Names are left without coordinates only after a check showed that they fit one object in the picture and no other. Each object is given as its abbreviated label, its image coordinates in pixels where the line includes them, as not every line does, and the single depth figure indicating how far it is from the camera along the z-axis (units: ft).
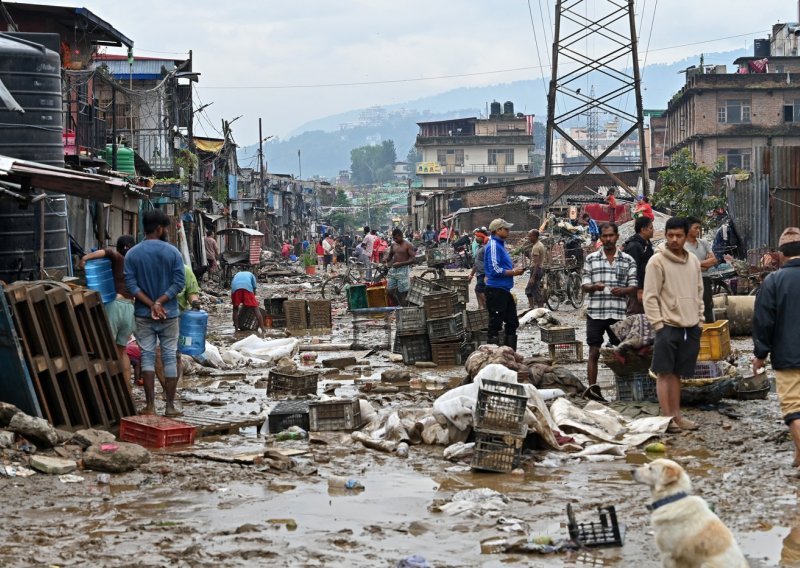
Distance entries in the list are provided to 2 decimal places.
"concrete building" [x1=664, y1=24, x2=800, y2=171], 203.62
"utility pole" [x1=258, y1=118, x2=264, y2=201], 213.36
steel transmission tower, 106.01
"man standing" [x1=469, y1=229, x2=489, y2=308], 61.11
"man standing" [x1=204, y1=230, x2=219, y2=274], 118.01
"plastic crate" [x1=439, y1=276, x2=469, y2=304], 60.59
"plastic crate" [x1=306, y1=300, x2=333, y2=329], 70.64
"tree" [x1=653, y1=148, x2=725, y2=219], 118.42
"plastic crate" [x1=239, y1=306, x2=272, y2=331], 67.72
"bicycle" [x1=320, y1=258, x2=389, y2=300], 95.35
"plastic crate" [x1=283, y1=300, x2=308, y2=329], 70.90
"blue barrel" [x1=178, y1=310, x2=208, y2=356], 45.44
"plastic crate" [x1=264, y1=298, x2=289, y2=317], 72.33
